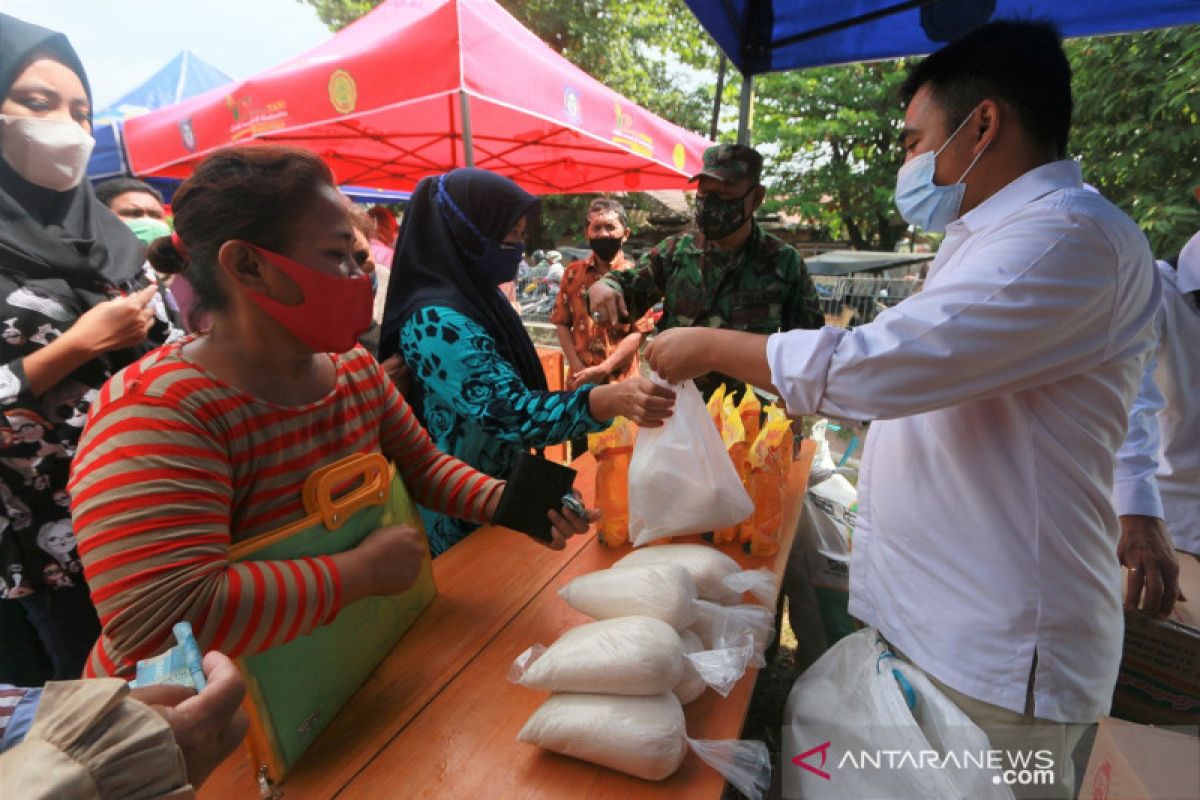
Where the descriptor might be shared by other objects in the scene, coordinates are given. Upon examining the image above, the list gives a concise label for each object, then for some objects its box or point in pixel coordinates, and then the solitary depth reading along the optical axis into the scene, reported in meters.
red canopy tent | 3.19
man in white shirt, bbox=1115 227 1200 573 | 1.89
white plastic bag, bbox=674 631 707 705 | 1.11
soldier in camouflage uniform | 2.82
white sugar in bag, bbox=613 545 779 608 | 1.38
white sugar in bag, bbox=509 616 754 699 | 1.01
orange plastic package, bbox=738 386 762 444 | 2.01
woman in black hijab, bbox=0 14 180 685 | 1.57
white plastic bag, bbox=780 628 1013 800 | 1.08
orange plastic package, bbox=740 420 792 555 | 1.71
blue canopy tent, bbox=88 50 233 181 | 8.03
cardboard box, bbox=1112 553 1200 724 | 1.72
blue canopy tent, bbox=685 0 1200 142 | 2.44
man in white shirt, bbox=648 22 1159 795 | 1.04
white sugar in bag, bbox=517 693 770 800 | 0.95
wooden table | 0.96
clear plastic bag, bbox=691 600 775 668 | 1.24
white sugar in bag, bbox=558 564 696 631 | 1.17
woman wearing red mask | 0.86
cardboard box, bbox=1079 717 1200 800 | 0.76
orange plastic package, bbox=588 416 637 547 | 1.75
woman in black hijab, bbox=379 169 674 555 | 1.63
